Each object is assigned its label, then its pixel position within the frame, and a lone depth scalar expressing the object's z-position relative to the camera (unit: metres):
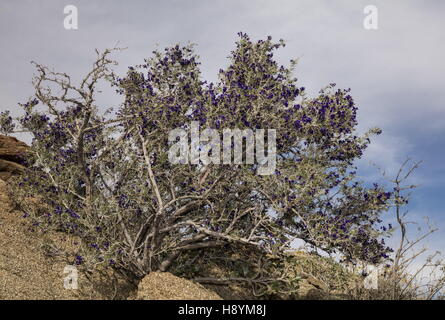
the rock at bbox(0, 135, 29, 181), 18.17
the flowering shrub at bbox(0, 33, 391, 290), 11.93
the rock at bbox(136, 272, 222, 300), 10.54
